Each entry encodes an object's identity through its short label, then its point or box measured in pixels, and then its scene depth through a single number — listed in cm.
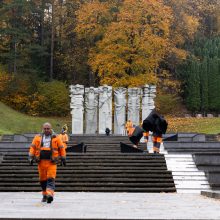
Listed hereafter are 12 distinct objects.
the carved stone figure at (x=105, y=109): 3769
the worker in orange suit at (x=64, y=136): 2436
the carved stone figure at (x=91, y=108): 3775
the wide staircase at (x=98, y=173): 1761
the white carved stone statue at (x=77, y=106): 3725
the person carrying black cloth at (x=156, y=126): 2214
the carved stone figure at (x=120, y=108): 3803
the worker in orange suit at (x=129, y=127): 2894
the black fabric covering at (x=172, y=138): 2934
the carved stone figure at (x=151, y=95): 3678
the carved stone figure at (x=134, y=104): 3769
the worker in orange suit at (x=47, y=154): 1258
